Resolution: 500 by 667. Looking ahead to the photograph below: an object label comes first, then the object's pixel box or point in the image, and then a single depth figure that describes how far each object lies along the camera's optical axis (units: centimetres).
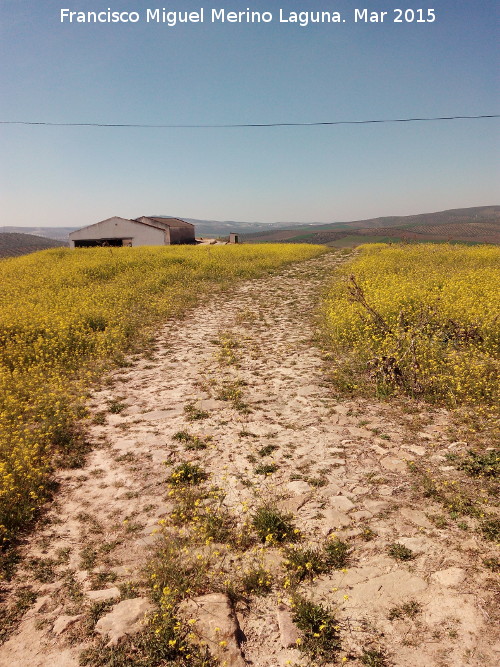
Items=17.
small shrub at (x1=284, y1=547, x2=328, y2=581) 320
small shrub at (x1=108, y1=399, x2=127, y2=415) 620
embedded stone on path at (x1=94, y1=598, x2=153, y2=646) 273
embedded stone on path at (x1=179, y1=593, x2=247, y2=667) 262
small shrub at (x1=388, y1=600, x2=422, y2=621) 276
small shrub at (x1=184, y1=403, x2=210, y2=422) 589
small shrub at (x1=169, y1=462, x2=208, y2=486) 445
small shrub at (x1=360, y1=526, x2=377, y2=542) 350
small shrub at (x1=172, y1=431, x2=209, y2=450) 513
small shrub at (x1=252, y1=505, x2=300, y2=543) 359
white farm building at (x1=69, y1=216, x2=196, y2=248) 4159
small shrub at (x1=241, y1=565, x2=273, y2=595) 309
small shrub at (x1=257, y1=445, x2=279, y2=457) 493
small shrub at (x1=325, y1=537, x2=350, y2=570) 329
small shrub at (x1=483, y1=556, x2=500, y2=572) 302
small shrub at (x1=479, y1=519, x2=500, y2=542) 333
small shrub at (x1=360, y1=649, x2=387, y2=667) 246
